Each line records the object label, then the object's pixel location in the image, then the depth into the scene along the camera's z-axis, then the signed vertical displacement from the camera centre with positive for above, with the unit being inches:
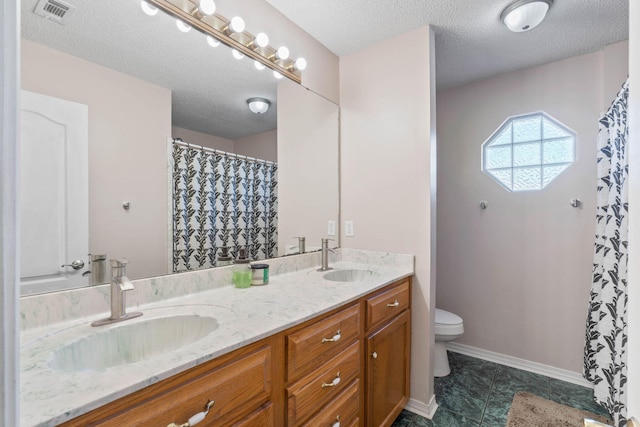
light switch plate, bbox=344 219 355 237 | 84.7 -4.3
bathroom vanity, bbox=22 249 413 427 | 24.9 -17.0
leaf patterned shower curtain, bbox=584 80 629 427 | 63.4 -15.2
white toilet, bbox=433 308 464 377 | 83.9 -35.3
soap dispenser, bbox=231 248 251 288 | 56.2 -11.6
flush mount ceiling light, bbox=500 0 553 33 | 62.4 +43.5
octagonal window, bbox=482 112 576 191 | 87.4 +19.0
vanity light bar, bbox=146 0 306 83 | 50.8 +35.8
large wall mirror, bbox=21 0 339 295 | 37.6 +15.0
